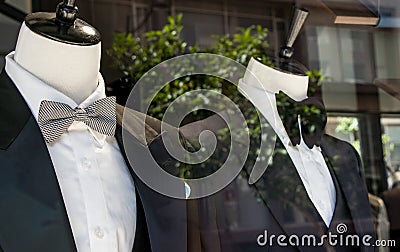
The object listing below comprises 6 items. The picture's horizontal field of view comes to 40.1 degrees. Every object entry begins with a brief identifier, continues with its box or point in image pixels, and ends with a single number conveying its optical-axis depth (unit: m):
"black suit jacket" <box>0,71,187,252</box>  0.71
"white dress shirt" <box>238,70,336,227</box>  1.15
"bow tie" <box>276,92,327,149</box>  1.21
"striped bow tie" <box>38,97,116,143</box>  0.79
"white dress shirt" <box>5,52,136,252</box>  0.78
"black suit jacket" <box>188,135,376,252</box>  1.10
